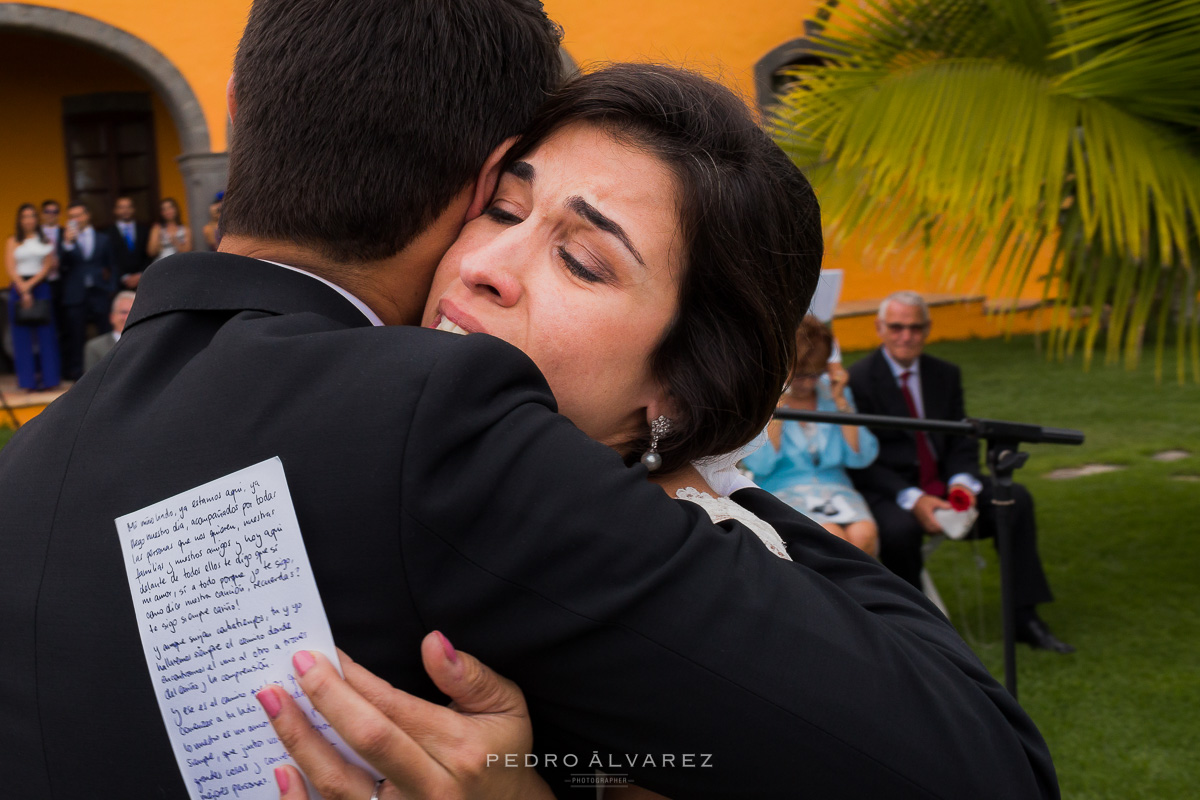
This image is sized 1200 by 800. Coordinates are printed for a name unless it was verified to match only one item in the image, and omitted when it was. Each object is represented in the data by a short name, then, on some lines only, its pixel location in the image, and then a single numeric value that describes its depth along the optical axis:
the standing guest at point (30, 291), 11.00
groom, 1.00
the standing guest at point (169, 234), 11.13
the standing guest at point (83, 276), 11.09
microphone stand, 3.46
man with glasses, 5.35
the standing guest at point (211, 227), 9.23
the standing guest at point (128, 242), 11.47
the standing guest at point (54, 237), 11.16
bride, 1.35
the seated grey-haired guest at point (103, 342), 7.30
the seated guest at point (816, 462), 5.20
